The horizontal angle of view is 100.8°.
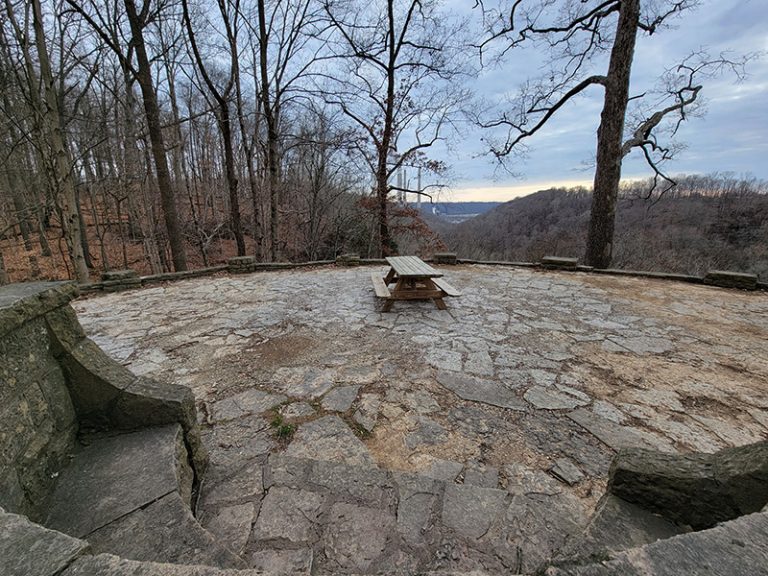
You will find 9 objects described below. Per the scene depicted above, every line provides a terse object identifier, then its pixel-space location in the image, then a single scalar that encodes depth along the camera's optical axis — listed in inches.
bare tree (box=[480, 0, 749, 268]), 251.4
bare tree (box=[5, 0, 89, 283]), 198.8
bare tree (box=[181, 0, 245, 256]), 313.3
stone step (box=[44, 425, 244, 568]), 43.8
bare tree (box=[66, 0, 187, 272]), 262.2
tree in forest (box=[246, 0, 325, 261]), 323.3
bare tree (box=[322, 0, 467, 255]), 360.8
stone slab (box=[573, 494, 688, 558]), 47.4
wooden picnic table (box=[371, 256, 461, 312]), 169.9
